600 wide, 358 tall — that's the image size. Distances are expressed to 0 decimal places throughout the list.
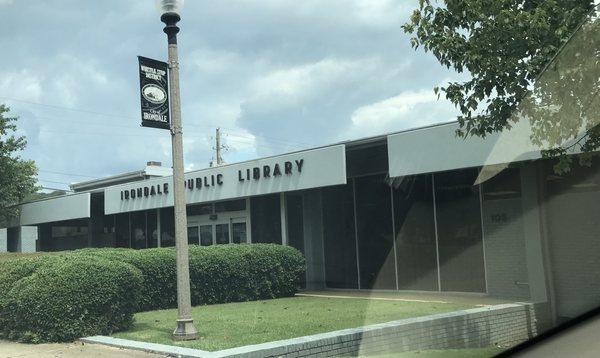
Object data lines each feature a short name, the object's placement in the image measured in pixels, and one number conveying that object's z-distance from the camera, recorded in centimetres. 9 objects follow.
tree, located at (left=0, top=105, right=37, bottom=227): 2675
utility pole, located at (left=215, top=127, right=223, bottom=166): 5008
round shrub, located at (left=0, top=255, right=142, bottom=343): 976
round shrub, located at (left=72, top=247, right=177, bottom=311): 1288
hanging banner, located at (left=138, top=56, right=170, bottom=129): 977
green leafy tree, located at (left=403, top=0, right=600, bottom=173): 556
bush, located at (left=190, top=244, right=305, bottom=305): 1420
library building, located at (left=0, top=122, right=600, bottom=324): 995
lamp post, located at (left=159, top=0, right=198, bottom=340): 931
